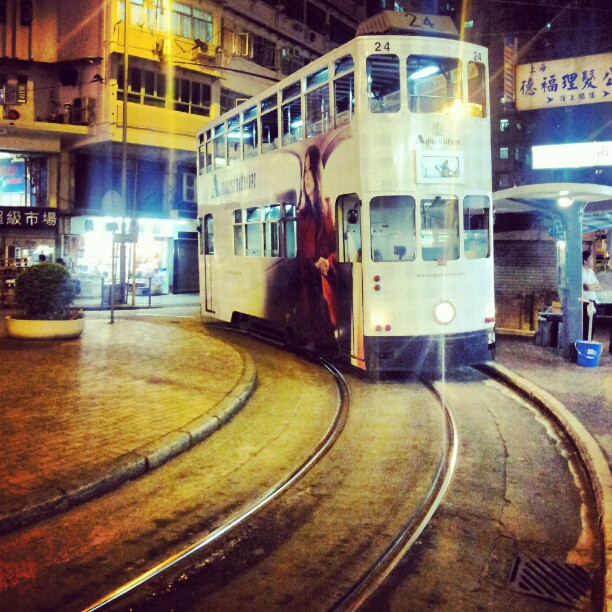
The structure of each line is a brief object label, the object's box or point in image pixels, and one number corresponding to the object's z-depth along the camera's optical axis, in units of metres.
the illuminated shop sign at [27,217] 26.47
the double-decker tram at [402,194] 9.55
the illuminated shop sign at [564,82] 15.30
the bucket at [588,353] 10.57
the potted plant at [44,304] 12.72
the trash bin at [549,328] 12.95
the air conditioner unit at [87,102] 27.28
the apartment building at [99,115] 26.84
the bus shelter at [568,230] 10.91
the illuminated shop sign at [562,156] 18.39
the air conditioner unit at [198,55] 28.64
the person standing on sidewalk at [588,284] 12.21
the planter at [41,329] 12.97
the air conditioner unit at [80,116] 27.39
